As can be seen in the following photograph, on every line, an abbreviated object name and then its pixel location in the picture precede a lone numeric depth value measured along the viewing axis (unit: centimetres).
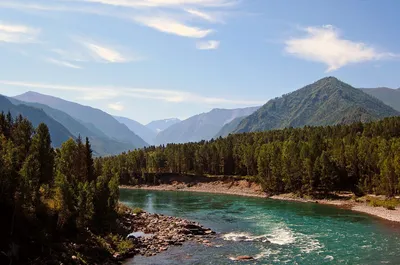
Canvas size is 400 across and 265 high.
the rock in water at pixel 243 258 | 4969
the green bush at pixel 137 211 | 8756
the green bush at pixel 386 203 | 9061
